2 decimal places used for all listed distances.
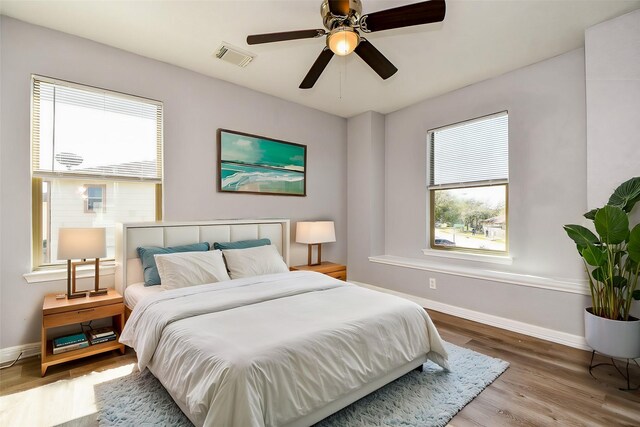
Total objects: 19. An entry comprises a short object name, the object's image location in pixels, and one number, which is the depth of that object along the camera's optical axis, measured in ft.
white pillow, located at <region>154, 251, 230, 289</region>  8.73
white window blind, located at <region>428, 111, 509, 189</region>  11.75
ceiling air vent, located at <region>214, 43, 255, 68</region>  9.59
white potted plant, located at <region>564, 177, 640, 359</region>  7.24
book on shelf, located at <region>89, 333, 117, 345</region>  8.45
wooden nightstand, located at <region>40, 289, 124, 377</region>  7.64
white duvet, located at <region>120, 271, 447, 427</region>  4.73
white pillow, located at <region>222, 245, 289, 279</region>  10.14
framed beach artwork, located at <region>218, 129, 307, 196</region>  12.12
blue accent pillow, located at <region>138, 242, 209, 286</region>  9.09
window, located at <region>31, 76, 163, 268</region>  8.71
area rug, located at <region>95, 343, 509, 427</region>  5.99
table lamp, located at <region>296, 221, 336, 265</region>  13.73
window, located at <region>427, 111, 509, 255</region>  11.78
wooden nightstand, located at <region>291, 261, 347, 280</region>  13.48
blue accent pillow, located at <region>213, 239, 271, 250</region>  10.99
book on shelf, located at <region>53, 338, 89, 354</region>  7.91
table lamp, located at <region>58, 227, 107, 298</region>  8.13
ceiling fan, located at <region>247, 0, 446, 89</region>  5.83
